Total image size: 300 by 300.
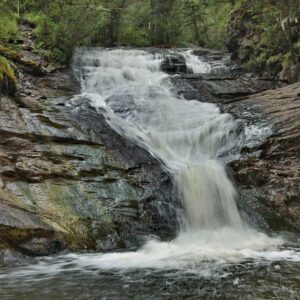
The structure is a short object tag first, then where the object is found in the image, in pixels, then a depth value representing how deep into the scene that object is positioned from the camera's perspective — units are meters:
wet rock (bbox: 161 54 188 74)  17.38
